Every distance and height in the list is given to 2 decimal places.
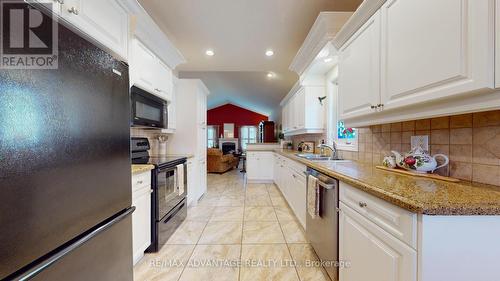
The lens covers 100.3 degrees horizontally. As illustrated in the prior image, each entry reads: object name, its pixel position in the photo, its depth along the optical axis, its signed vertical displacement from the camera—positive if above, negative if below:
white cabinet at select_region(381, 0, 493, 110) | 0.80 +0.41
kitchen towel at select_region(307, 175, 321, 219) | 1.71 -0.50
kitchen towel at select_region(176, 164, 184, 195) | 2.55 -0.49
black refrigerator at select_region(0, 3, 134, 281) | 0.57 -0.10
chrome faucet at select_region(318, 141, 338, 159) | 2.58 -0.16
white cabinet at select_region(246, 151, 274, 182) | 5.40 -0.75
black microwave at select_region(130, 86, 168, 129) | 2.03 +0.32
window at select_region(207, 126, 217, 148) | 12.12 +0.13
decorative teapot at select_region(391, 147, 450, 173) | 1.28 -0.15
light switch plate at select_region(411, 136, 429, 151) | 1.39 -0.03
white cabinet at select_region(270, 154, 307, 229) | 2.39 -0.67
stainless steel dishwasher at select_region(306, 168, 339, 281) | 1.44 -0.66
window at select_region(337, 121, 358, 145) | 2.43 +0.04
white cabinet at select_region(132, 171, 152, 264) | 1.68 -0.65
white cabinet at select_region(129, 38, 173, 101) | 1.94 +0.71
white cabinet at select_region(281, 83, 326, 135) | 3.46 +0.48
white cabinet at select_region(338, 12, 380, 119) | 1.41 +0.52
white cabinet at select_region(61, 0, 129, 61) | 1.18 +0.77
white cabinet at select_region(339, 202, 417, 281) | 0.83 -0.55
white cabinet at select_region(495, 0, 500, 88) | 0.75 +0.33
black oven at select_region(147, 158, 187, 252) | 2.00 -0.68
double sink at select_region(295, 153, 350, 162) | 2.74 -0.26
